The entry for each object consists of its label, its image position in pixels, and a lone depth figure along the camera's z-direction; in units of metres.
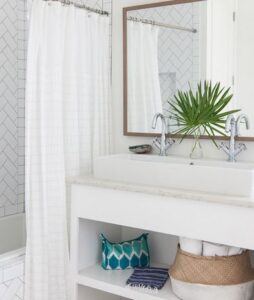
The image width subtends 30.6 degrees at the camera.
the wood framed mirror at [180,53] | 2.32
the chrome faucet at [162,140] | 2.56
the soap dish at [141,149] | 2.66
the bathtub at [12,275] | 2.34
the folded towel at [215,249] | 2.16
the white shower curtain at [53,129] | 2.37
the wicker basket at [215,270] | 2.14
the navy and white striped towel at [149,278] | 2.34
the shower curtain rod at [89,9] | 2.48
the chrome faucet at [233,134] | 2.29
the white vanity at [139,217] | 1.98
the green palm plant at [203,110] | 2.38
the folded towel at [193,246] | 2.19
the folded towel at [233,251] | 2.17
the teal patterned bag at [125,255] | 2.56
